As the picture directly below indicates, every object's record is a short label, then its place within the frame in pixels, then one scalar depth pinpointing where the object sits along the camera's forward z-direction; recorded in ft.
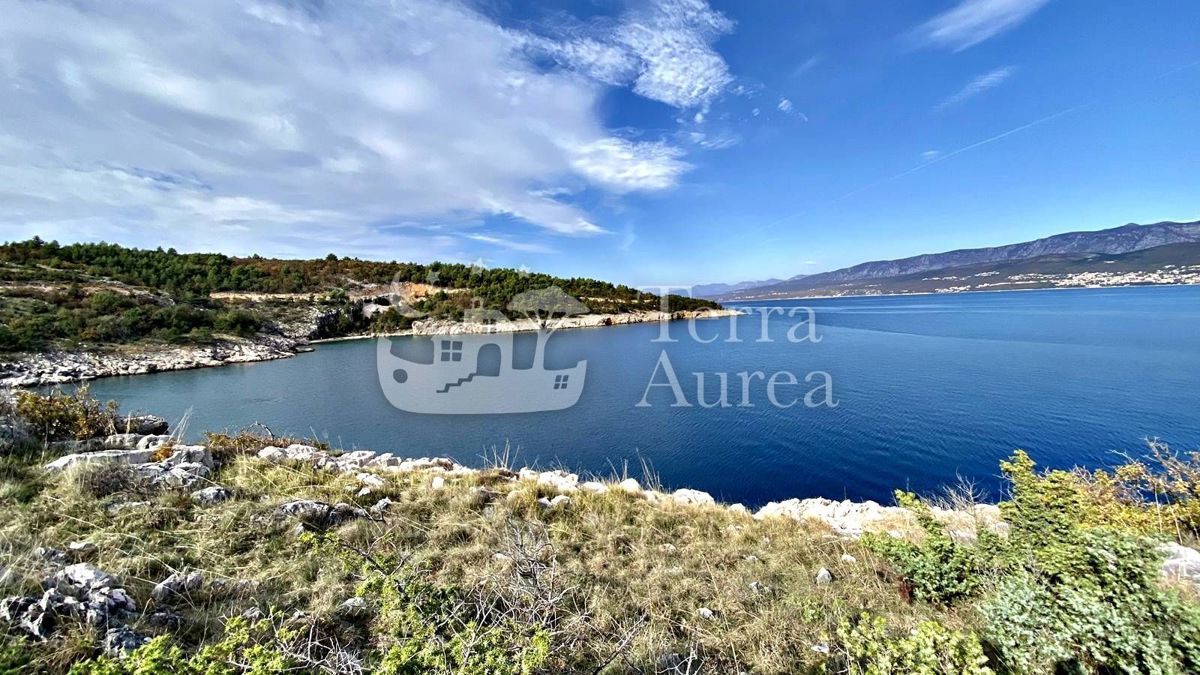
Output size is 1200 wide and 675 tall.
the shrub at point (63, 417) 20.18
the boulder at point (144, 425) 23.80
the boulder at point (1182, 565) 14.62
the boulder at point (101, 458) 16.05
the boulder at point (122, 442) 20.44
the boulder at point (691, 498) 27.92
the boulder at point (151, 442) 20.49
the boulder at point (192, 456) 19.33
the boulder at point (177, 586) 10.82
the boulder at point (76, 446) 18.89
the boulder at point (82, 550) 11.68
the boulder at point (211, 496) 15.92
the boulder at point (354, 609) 11.41
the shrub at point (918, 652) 7.90
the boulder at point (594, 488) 25.95
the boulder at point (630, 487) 27.17
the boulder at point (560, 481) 25.80
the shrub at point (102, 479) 14.79
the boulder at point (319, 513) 16.08
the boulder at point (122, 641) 8.38
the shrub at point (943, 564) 14.11
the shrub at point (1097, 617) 8.38
